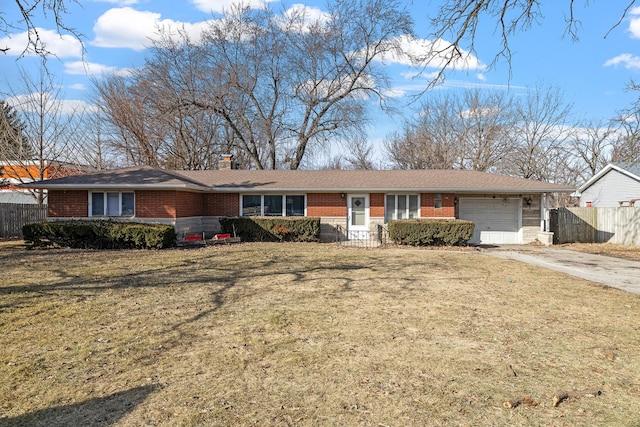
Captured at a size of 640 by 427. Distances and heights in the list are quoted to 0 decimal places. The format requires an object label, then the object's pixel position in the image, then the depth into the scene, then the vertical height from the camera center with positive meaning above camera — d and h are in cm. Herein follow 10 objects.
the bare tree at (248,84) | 2862 +959
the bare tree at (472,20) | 536 +266
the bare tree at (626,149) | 3262 +574
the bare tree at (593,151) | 3684 +596
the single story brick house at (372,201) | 1798 +71
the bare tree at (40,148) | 2266 +395
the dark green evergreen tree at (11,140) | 2230 +435
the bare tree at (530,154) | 3484 +539
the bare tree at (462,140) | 3503 +679
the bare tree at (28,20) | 597 +298
